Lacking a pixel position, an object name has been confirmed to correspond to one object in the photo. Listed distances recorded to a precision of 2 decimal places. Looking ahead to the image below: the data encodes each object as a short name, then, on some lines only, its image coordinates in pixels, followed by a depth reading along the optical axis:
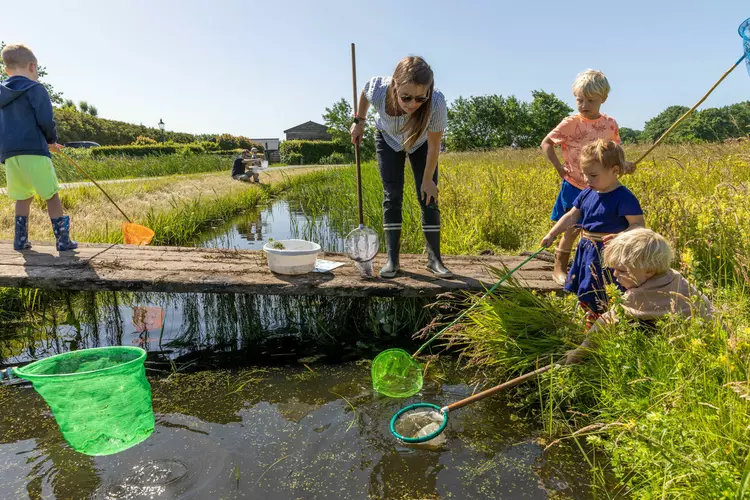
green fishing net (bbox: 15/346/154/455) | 1.66
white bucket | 3.10
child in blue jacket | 3.46
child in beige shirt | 1.89
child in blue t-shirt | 2.32
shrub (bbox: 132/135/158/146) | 30.92
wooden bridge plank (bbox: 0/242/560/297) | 2.97
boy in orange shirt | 2.86
